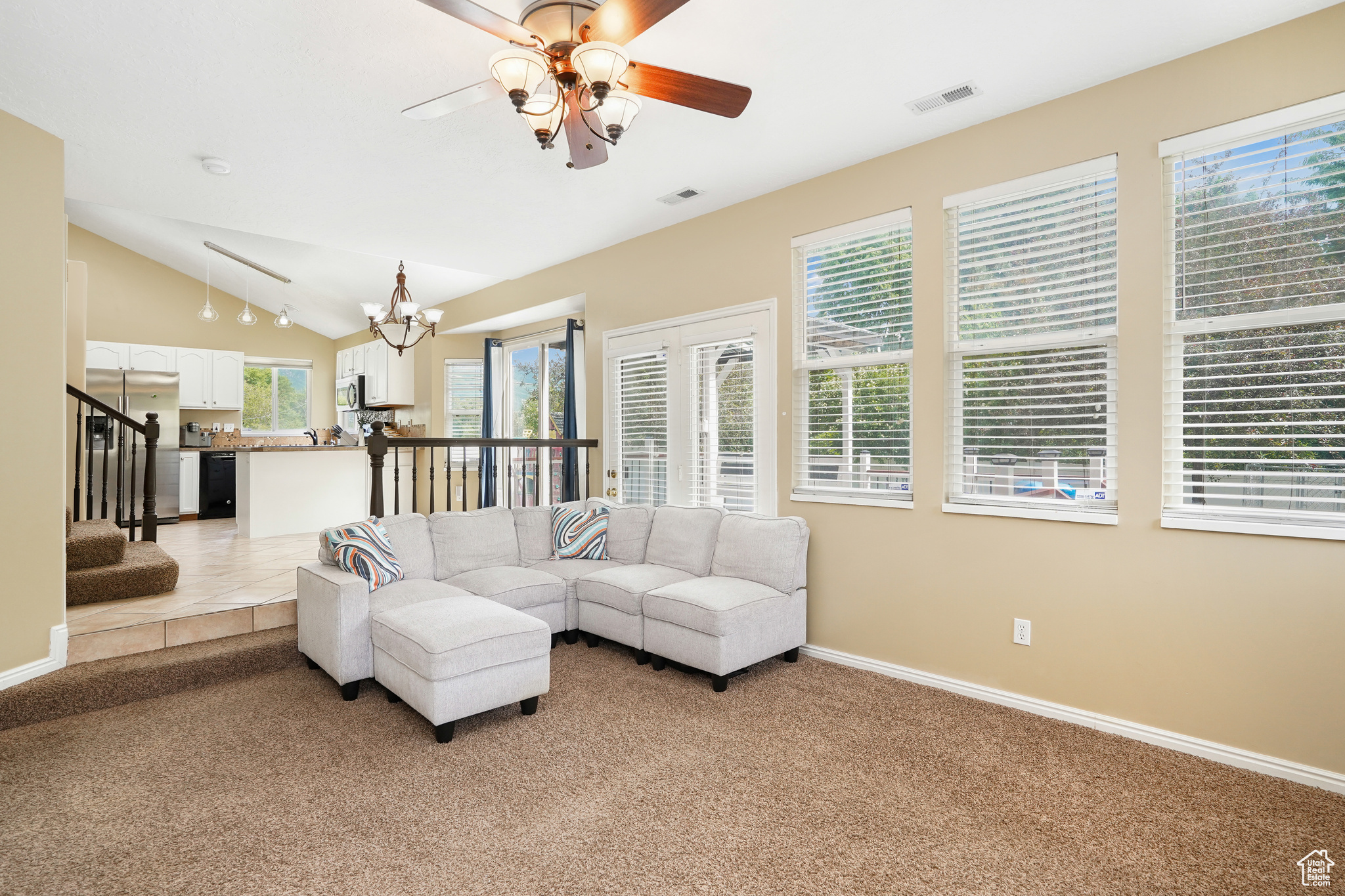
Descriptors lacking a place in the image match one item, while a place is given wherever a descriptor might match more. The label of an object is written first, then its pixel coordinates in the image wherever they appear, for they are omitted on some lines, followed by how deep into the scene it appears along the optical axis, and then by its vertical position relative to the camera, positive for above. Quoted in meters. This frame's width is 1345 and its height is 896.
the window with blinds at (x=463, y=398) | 7.76 +0.58
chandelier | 5.14 +1.07
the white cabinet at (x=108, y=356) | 7.39 +1.05
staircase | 3.52 -0.69
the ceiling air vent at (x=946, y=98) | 2.79 +1.55
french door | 4.05 +0.22
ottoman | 2.62 -0.89
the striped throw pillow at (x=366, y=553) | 3.28 -0.55
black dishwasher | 7.62 -0.45
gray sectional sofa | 2.83 -0.77
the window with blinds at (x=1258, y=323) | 2.34 +0.47
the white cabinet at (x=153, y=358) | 7.67 +1.07
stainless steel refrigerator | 6.96 +0.40
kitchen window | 8.91 +0.72
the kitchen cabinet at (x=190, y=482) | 7.56 -0.42
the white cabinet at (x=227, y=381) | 8.29 +0.85
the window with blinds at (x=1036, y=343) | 2.81 +0.48
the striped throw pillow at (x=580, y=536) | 4.32 -0.59
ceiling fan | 1.78 +1.14
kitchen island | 5.87 -0.39
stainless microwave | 8.41 +0.71
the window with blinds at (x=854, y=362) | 3.45 +0.48
